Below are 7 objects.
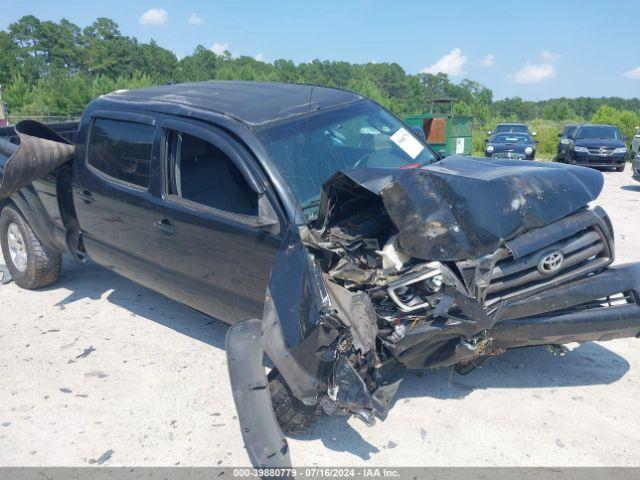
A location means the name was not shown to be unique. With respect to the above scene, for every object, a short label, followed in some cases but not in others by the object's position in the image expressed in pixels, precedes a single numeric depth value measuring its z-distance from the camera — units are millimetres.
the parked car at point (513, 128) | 19656
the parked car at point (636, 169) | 11853
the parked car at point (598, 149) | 16219
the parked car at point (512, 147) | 17188
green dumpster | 16625
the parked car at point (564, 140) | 17622
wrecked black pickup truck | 2775
